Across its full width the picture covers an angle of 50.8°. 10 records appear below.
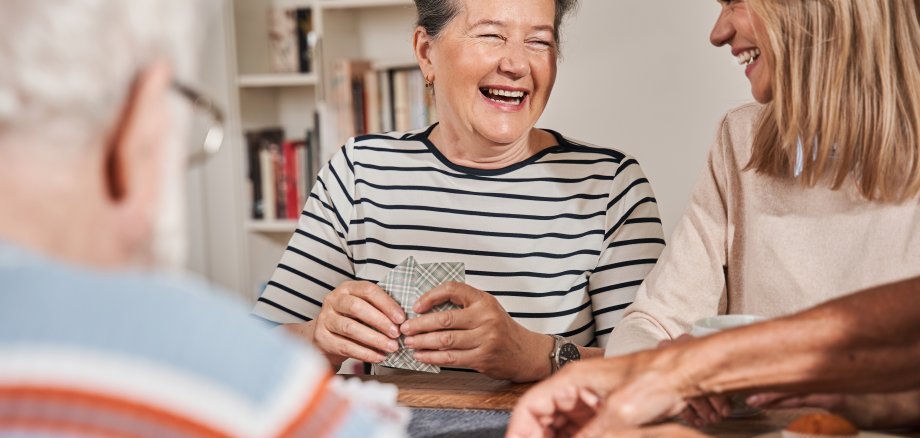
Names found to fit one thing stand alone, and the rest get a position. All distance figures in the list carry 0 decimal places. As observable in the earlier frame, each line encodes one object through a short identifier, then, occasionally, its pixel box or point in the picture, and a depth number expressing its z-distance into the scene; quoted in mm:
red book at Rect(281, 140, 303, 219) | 3604
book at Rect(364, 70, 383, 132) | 3385
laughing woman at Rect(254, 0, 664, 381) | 1872
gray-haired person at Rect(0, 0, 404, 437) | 509
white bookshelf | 3451
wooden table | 1171
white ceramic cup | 1175
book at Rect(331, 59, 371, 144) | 3381
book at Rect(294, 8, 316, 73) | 3543
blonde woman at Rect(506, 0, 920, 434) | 1443
